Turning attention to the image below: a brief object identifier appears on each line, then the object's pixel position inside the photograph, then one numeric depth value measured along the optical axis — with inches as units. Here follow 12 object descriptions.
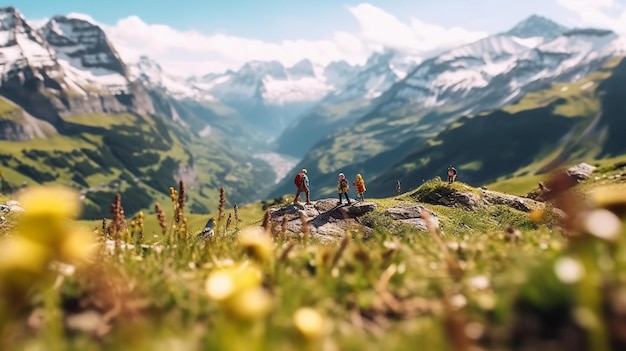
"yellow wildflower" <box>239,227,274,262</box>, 253.1
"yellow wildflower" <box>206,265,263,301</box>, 148.0
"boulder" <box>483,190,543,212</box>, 1678.2
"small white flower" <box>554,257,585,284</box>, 183.5
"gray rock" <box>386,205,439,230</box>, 1382.9
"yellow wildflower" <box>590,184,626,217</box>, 204.7
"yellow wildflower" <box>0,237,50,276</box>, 134.8
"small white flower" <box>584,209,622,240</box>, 163.5
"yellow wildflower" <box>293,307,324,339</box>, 159.2
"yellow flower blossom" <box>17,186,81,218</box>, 139.5
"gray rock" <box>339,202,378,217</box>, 1459.2
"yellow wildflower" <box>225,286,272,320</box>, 141.5
